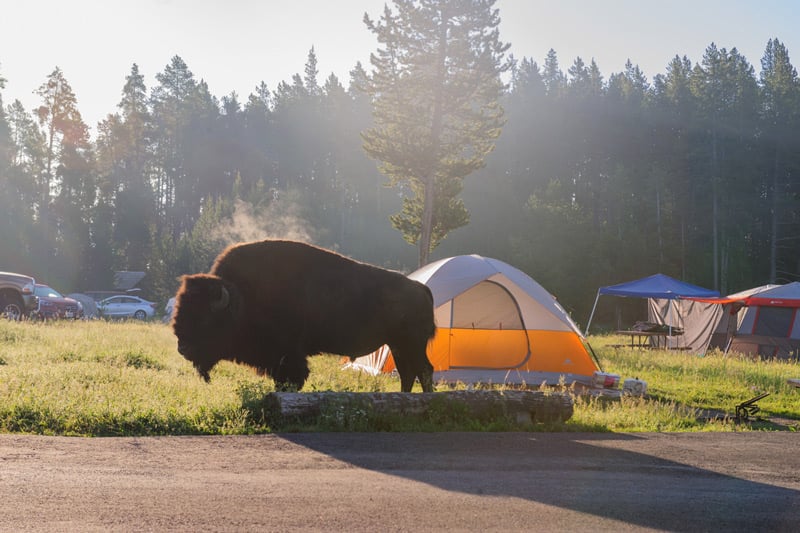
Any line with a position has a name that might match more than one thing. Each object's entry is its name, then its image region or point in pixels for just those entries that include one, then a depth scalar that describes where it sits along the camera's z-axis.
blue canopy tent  27.81
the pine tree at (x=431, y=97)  32.84
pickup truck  22.38
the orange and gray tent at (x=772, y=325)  22.36
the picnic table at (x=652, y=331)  25.97
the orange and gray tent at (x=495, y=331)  13.62
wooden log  7.71
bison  8.66
